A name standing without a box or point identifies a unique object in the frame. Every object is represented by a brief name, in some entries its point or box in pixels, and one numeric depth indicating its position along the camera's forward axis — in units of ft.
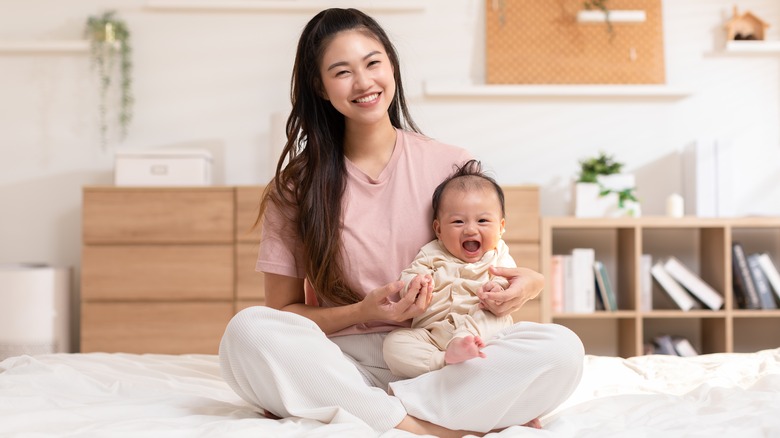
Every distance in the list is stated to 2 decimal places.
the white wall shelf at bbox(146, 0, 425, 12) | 12.56
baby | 5.18
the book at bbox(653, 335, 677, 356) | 12.01
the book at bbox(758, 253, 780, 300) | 11.73
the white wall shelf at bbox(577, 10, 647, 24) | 12.54
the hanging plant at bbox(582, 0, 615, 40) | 12.60
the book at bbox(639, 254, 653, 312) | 11.79
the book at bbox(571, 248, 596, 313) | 11.64
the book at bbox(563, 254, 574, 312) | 11.65
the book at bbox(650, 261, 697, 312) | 11.78
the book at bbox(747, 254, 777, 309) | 11.70
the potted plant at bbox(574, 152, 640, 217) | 11.79
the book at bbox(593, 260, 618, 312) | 11.71
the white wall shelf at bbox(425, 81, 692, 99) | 12.60
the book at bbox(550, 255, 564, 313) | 11.60
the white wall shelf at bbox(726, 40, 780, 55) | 12.66
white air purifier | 11.21
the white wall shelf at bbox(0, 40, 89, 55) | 12.39
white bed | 4.45
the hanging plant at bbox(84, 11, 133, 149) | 12.43
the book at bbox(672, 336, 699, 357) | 11.96
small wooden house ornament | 12.71
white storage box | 11.54
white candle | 11.94
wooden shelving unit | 12.11
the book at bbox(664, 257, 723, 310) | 11.71
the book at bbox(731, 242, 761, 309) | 11.68
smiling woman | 4.74
